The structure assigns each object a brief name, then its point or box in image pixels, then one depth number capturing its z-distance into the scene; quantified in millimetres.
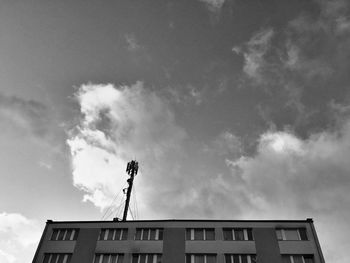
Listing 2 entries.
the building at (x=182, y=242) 29438
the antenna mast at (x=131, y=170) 43597
